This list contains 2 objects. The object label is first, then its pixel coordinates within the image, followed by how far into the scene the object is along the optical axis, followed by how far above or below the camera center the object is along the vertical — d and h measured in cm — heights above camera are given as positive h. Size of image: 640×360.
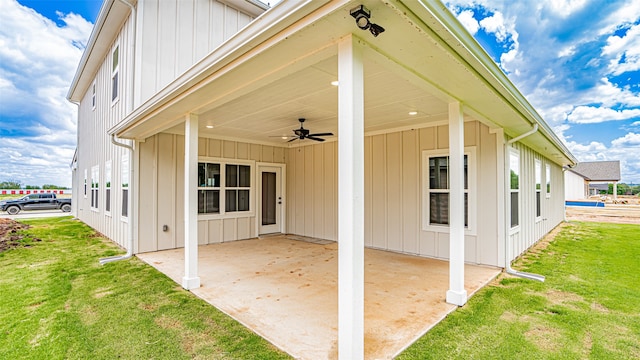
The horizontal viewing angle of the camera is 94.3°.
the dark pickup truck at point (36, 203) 1440 -94
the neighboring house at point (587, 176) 2767 +81
